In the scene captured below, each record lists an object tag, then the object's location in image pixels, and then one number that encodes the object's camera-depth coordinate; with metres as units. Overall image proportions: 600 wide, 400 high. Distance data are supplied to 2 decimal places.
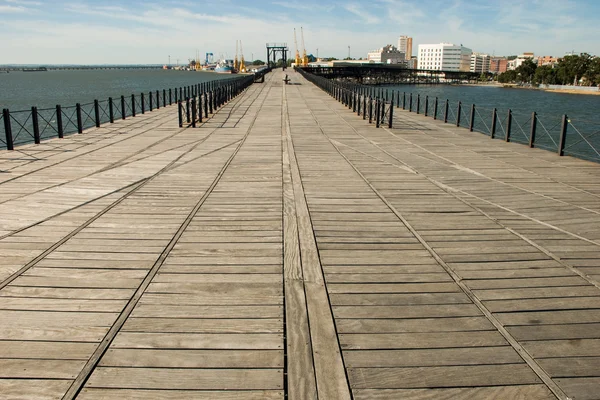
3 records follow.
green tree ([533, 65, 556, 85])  147.38
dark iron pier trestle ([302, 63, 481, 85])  110.53
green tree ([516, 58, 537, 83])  158.62
